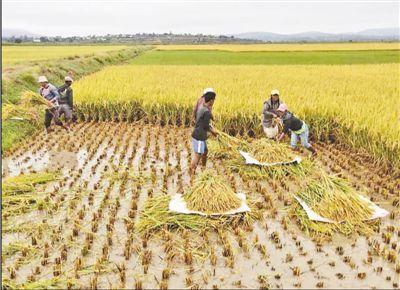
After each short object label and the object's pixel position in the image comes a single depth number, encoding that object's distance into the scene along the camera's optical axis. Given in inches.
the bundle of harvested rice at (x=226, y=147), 249.3
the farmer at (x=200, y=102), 222.5
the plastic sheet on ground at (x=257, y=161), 237.5
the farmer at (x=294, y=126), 266.7
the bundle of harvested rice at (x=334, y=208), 169.8
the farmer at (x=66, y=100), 330.6
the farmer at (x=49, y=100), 321.7
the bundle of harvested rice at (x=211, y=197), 179.3
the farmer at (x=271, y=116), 287.7
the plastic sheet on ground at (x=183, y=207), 176.6
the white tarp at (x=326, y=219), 173.3
